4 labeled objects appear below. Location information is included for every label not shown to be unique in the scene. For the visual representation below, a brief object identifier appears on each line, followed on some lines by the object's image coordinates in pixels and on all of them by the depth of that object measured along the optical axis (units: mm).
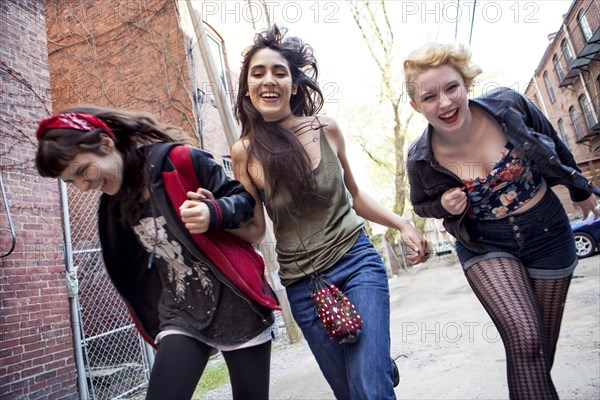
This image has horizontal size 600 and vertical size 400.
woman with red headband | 1841
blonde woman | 2385
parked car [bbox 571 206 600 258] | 10852
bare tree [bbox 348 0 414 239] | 18359
